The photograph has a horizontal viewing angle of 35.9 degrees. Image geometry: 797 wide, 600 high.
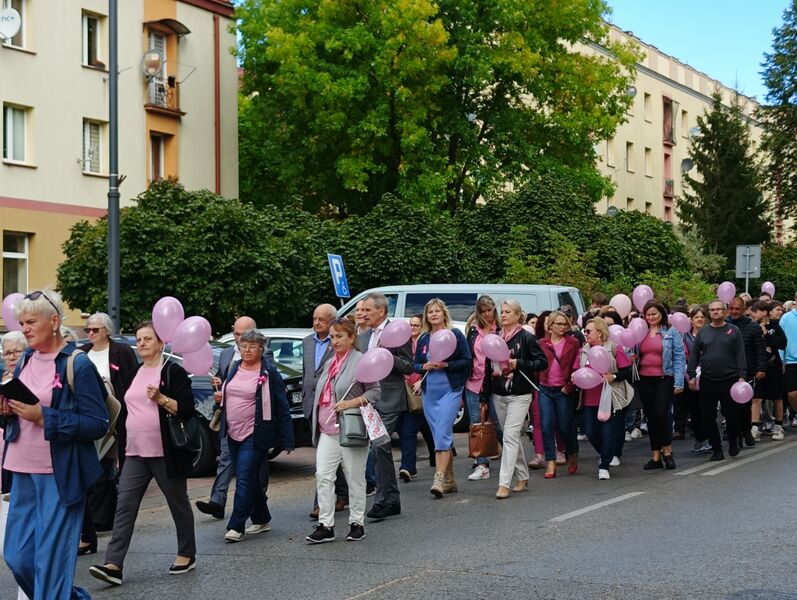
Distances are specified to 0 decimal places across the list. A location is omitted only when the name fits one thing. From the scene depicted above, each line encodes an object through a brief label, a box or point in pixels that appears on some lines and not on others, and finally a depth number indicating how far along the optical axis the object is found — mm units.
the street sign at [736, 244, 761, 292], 28703
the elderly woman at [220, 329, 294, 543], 9281
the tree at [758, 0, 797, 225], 44031
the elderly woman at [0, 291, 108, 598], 6059
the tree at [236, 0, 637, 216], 34031
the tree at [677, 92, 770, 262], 54844
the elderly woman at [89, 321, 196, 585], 7965
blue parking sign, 23906
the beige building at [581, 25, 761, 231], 58062
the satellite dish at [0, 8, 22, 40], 26953
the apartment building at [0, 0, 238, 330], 29094
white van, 19000
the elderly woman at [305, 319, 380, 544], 9172
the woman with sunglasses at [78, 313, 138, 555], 9469
